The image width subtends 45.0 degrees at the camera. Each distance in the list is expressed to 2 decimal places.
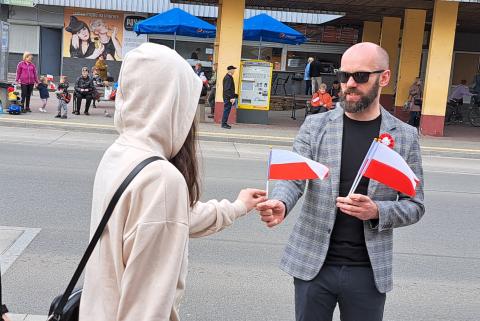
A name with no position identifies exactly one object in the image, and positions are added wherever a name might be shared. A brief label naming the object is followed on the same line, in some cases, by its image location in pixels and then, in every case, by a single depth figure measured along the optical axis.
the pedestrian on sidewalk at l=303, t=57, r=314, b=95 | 24.64
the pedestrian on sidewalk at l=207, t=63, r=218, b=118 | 20.75
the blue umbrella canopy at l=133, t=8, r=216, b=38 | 20.38
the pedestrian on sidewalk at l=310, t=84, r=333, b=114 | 18.89
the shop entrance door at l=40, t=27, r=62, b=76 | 30.98
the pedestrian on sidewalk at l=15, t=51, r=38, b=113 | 17.00
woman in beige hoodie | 1.81
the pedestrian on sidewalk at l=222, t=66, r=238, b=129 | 16.95
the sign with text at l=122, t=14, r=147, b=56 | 30.38
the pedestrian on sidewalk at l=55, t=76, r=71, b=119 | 16.58
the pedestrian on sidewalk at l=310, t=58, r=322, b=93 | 24.41
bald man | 2.79
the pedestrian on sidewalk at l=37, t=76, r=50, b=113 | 17.95
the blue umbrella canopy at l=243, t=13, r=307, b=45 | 20.72
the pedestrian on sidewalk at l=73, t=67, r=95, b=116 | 18.16
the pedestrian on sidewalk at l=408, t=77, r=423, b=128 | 19.44
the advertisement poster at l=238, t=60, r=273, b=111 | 18.66
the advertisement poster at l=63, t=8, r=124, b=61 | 30.25
